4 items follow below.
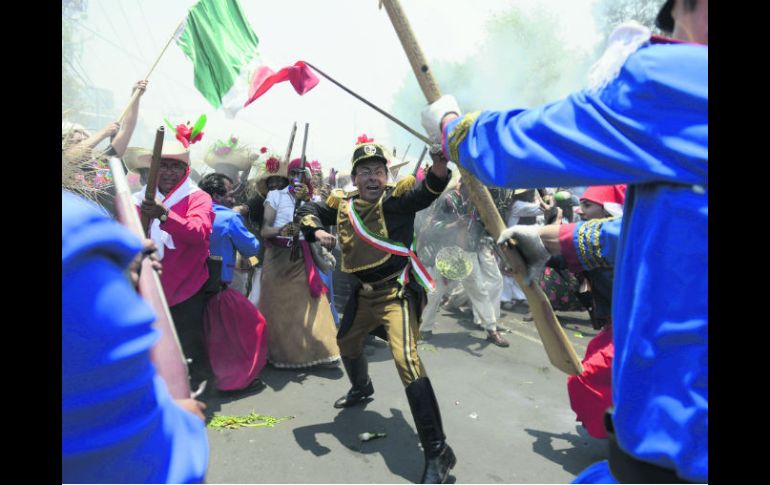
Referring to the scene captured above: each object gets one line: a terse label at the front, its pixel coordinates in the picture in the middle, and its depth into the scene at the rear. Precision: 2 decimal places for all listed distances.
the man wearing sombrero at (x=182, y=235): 3.72
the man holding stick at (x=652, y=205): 1.14
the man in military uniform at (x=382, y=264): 3.21
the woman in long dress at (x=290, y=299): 5.03
